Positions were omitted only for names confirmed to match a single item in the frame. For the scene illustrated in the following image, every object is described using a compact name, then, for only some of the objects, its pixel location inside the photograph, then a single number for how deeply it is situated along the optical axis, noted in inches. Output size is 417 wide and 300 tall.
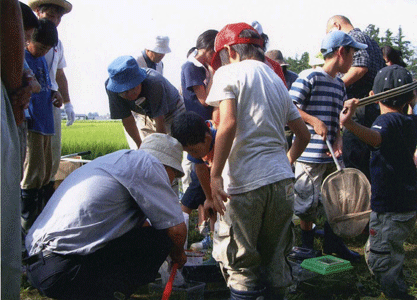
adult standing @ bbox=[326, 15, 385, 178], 161.6
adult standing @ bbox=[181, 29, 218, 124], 159.8
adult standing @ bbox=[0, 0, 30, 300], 57.9
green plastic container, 121.3
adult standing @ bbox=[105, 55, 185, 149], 139.4
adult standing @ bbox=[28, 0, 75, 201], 155.1
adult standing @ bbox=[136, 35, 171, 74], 196.2
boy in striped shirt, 136.0
